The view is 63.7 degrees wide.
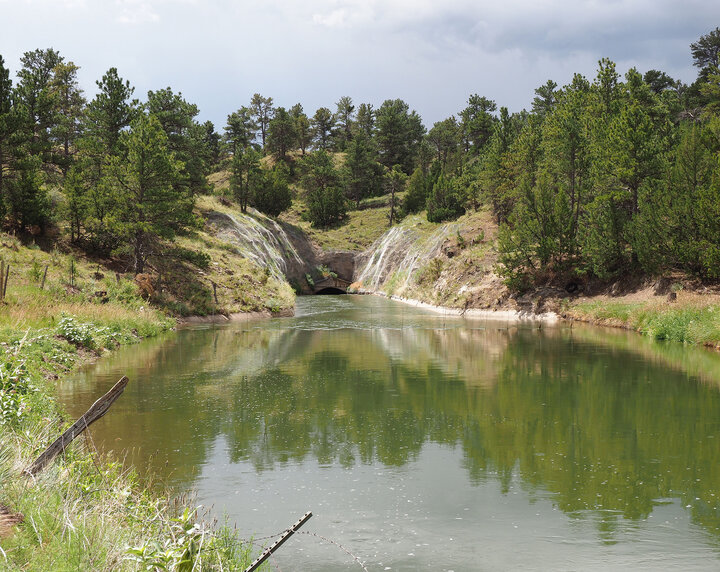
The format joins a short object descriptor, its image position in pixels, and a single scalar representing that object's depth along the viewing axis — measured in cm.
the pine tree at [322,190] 10038
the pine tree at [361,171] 10781
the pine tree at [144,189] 4200
